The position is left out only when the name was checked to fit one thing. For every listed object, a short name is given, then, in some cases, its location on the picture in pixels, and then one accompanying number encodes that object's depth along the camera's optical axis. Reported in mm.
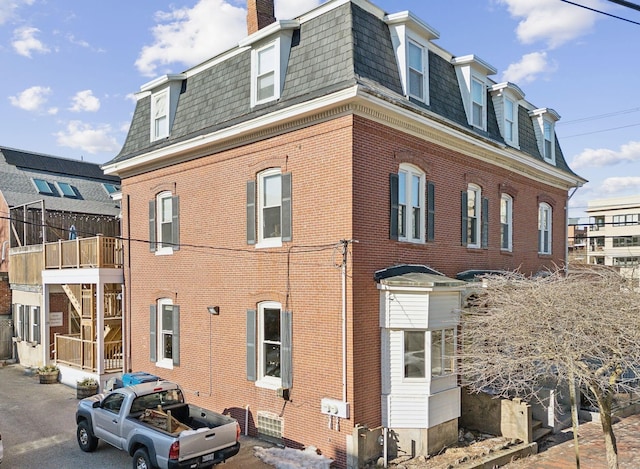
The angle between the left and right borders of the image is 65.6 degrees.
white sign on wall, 20281
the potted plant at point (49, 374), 17891
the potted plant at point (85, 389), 15758
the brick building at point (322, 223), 11039
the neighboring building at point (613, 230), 69312
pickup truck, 9016
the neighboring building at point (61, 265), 17016
